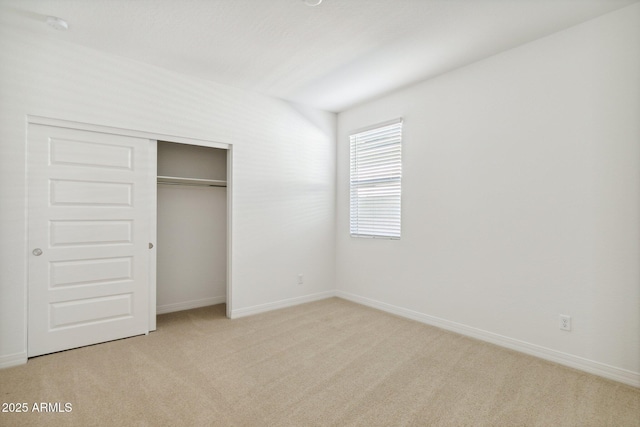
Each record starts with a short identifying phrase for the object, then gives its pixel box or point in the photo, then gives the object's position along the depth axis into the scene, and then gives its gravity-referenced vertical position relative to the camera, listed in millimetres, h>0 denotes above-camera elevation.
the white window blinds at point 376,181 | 4047 +378
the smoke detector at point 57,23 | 2525 +1441
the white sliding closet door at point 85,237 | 2822 -287
